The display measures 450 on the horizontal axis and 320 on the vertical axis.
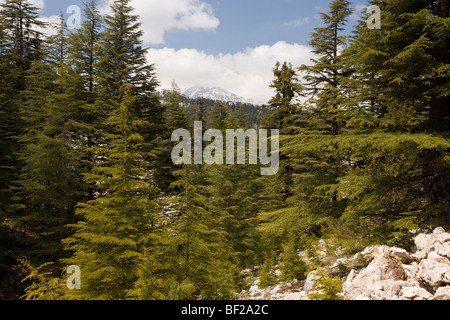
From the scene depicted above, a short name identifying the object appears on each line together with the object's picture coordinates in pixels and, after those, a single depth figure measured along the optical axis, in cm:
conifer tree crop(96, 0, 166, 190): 1938
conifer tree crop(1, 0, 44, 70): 2580
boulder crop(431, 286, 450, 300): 392
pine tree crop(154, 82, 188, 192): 2233
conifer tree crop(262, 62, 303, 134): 2088
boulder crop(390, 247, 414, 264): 573
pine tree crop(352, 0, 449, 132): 618
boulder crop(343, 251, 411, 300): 459
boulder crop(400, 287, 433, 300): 418
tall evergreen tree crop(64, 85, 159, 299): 748
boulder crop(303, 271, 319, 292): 781
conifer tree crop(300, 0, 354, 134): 1600
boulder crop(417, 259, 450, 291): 427
